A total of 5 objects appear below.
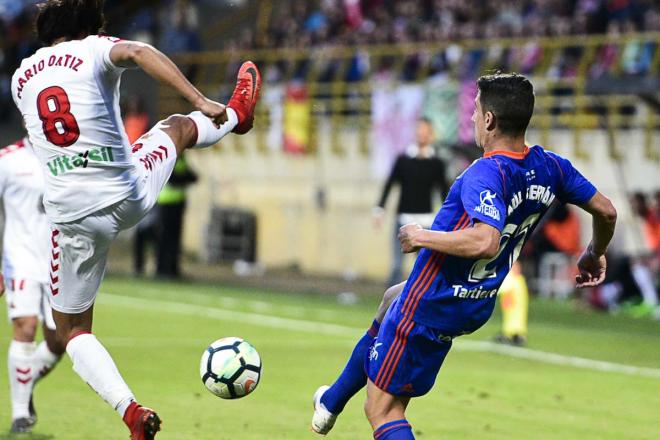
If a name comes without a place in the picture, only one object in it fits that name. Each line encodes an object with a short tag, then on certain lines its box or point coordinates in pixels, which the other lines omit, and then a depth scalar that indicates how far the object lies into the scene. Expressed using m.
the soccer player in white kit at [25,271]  17.34
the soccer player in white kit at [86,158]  13.85
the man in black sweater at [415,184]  35.16
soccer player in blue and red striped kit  12.51
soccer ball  14.95
